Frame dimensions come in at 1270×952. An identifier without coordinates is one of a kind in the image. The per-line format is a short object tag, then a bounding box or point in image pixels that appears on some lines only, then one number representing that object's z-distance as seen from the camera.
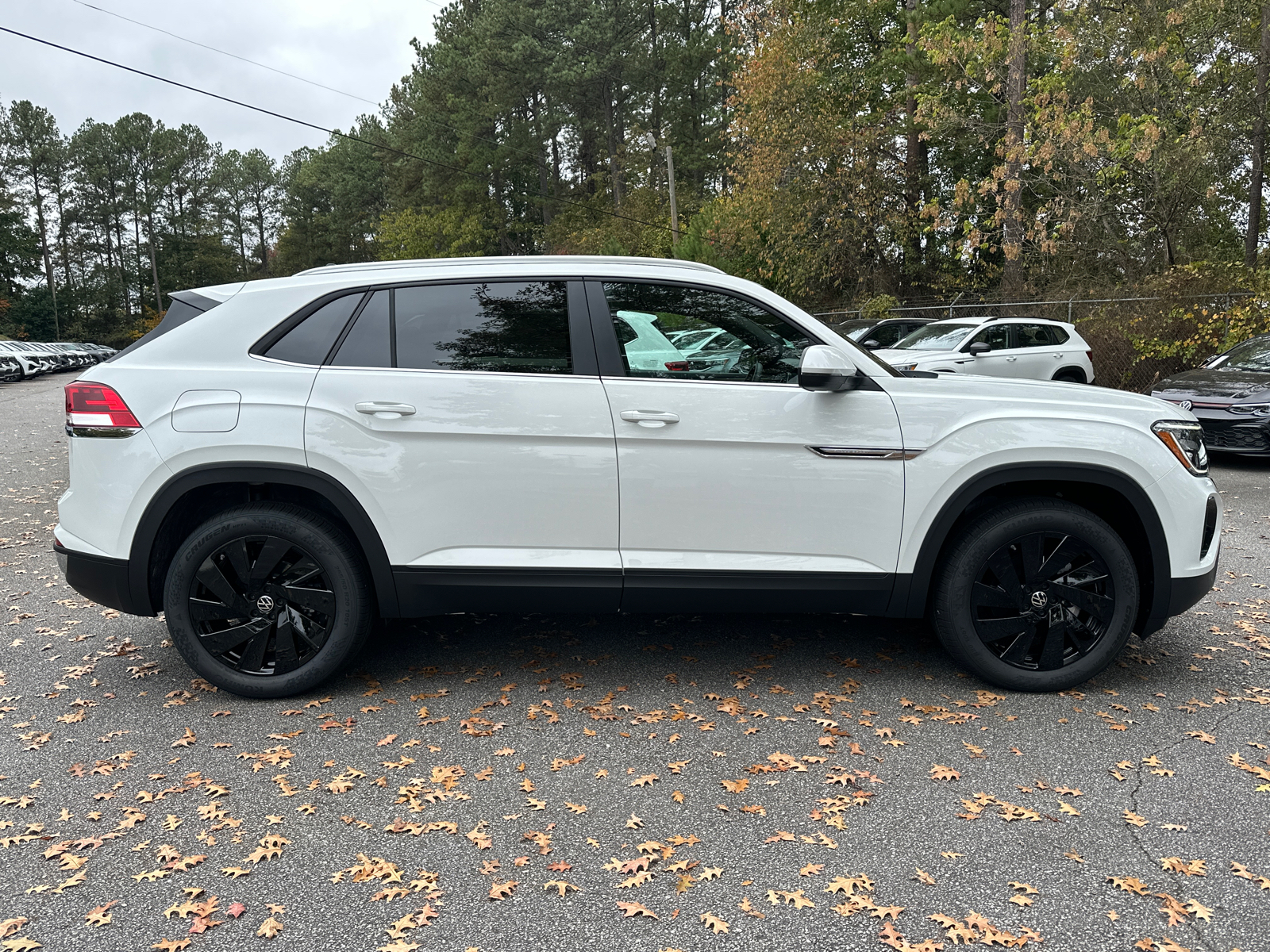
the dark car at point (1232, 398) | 9.89
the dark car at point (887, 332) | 15.42
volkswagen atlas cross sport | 3.77
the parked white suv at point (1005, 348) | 13.34
